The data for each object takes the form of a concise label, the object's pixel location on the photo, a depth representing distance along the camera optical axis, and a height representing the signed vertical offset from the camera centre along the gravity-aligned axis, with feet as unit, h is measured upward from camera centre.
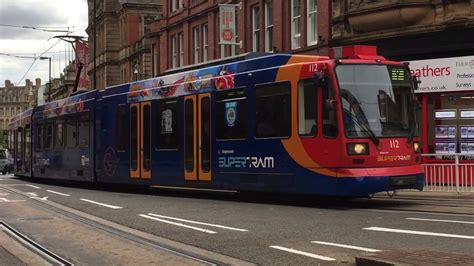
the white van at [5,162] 147.77 -5.17
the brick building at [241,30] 85.35 +18.49
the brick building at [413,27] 63.67 +12.15
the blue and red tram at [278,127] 40.06 +0.85
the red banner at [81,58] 138.27 +19.27
